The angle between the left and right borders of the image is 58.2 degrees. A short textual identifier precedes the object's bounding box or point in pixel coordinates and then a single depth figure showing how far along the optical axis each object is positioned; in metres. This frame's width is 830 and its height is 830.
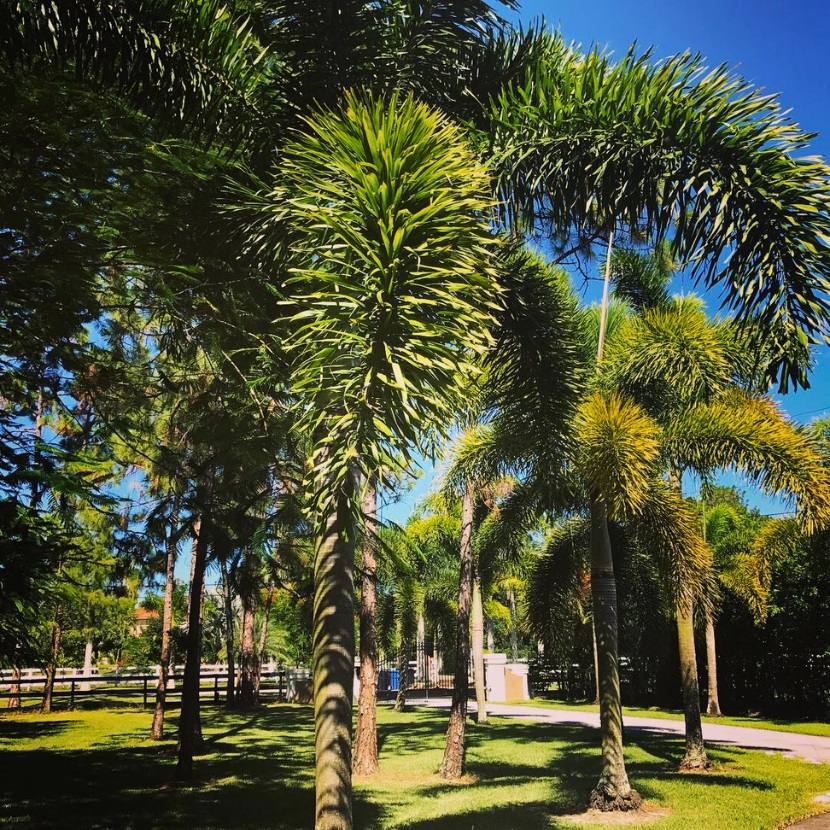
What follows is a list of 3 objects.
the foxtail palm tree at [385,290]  3.26
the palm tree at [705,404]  10.50
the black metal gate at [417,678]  37.19
